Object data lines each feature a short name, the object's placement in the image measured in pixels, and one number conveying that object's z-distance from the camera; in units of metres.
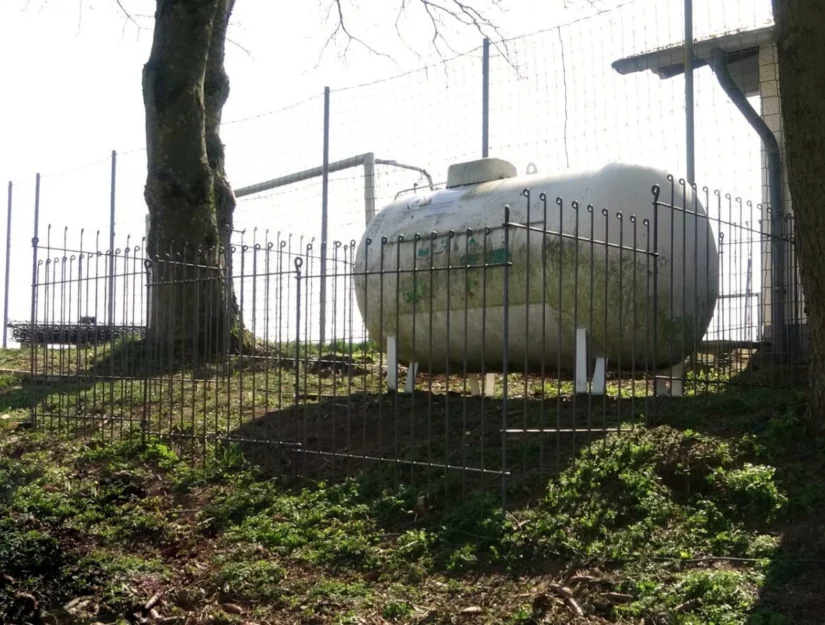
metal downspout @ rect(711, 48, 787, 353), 9.30
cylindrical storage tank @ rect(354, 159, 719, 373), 7.79
